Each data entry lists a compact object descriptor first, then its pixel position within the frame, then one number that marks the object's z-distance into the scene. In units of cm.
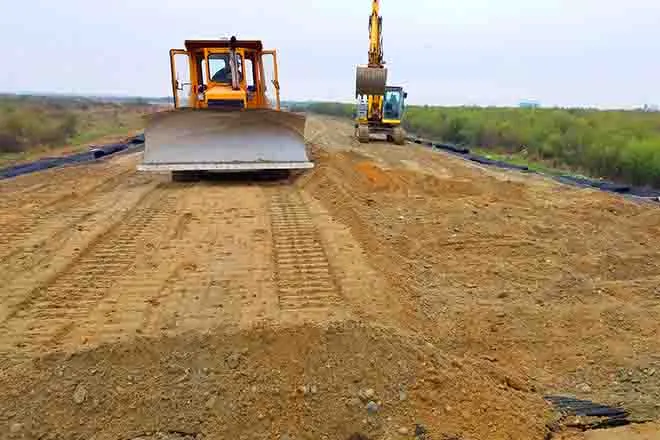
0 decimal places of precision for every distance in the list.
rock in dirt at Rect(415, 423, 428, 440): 319
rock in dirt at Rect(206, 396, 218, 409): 331
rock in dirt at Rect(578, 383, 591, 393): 397
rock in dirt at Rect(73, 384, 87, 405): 330
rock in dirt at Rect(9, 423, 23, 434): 312
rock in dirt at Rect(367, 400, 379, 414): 331
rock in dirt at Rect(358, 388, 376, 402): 339
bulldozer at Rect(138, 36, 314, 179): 912
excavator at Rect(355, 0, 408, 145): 1825
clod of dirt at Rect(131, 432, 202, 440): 316
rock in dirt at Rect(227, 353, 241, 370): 356
